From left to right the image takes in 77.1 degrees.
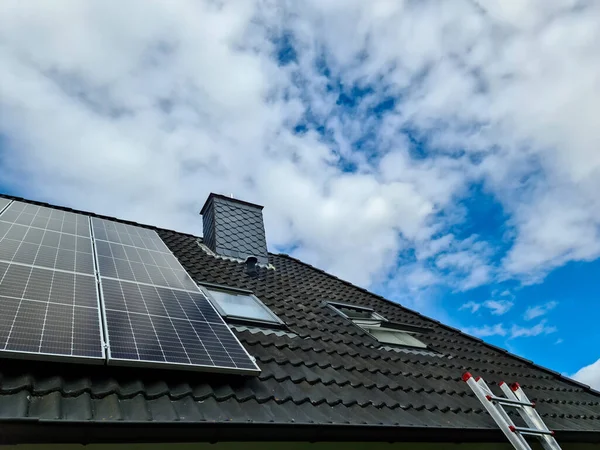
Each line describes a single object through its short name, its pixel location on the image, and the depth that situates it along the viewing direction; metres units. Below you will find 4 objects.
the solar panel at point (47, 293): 2.62
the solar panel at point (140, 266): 4.43
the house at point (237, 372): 2.47
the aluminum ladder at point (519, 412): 3.90
